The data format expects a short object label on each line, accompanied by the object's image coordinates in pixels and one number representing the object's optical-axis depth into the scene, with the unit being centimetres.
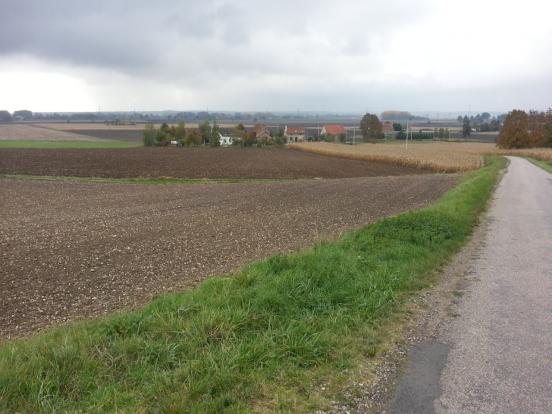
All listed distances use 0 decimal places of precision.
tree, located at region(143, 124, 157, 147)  10031
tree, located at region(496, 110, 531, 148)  9225
